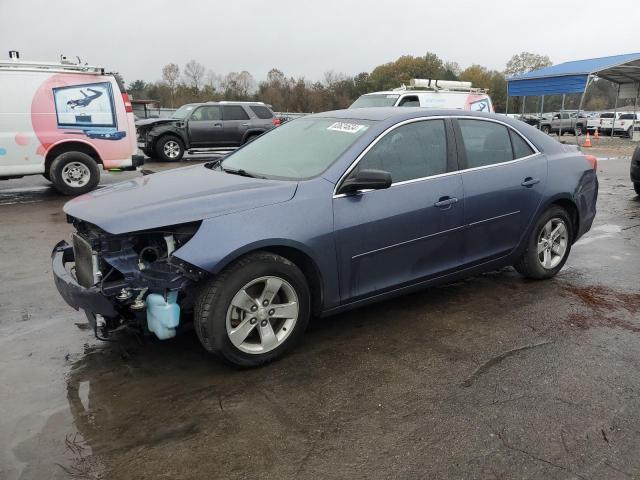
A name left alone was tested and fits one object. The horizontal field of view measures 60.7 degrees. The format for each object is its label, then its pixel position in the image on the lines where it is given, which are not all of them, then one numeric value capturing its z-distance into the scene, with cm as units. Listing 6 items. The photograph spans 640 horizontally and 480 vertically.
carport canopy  2272
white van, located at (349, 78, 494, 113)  1330
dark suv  1633
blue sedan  323
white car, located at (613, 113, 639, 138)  3344
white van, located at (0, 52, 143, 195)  912
